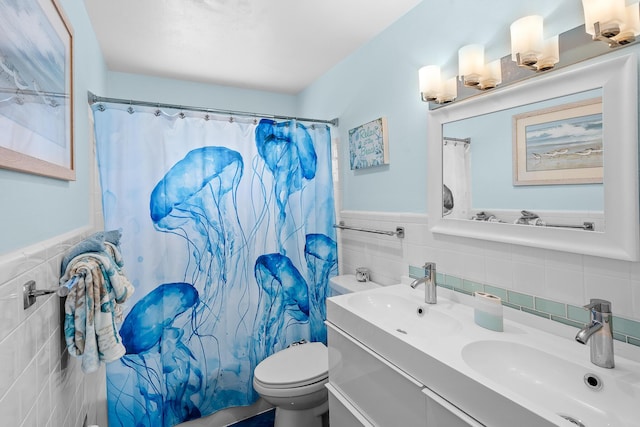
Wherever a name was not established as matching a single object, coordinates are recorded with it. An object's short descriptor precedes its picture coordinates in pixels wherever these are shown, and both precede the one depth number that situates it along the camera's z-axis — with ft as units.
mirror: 3.27
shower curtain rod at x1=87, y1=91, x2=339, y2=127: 5.48
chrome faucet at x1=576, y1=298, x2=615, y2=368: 3.12
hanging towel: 3.25
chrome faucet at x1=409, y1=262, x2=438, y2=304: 5.06
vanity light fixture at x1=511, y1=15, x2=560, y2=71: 3.74
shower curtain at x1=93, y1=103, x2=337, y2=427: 5.82
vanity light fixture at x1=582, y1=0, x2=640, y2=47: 3.09
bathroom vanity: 2.82
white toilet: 5.66
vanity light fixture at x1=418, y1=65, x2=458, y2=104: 5.03
